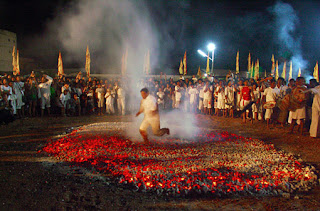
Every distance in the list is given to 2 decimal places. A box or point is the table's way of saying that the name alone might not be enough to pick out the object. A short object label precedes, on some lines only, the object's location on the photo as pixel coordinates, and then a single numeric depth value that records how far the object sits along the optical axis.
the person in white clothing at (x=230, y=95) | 15.04
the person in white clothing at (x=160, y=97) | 17.34
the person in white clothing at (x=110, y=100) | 15.98
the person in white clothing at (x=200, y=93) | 16.77
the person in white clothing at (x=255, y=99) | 13.73
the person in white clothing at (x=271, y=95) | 12.14
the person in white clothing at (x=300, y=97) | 10.23
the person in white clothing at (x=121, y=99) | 16.05
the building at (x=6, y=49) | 43.69
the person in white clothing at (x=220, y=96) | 15.49
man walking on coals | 8.40
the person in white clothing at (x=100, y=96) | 16.06
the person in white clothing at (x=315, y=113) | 9.84
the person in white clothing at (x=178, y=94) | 17.23
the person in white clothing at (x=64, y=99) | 15.04
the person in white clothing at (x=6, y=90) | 12.56
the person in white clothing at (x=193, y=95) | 16.86
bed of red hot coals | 5.42
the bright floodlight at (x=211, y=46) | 23.34
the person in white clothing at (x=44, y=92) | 14.93
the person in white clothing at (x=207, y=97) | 16.27
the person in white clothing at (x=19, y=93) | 13.89
